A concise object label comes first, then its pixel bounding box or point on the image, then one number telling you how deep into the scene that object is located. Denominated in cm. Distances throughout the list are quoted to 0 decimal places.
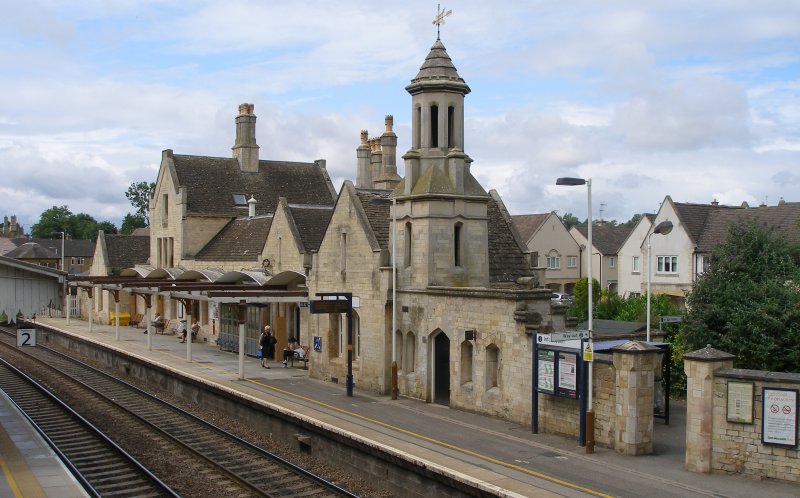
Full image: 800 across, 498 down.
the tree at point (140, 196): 11894
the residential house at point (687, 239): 4609
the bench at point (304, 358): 3001
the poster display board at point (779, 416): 1383
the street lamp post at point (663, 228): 2047
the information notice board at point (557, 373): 1734
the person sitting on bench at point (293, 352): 3016
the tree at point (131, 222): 11941
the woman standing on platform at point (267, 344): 2970
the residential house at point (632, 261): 5378
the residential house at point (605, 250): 6806
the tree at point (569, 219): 15812
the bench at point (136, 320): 5041
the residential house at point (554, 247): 6606
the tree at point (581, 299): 4256
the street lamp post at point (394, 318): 2326
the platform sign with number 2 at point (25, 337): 2542
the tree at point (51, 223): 14275
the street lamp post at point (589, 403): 1650
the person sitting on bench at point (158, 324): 4503
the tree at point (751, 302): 2302
